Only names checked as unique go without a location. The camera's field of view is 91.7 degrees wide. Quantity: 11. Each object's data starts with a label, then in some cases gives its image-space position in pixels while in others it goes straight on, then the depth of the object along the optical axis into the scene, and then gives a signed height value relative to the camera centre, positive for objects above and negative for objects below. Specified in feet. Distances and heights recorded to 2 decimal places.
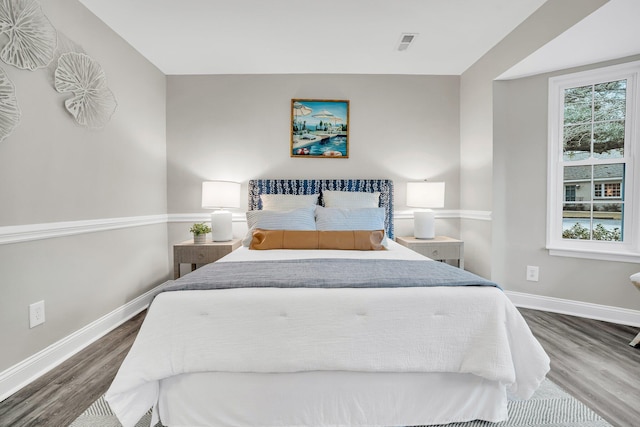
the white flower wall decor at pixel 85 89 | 7.10 +2.93
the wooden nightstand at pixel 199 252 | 10.02 -1.46
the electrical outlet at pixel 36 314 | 6.26 -2.17
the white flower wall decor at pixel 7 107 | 5.72 +1.90
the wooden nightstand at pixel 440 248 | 10.59 -1.45
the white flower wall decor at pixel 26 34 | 5.83 +3.47
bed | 4.59 -2.21
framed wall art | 11.84 +3.00
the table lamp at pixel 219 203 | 10.52 +0.13
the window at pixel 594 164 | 8.82 +1.24
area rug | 5.00 -3.50
